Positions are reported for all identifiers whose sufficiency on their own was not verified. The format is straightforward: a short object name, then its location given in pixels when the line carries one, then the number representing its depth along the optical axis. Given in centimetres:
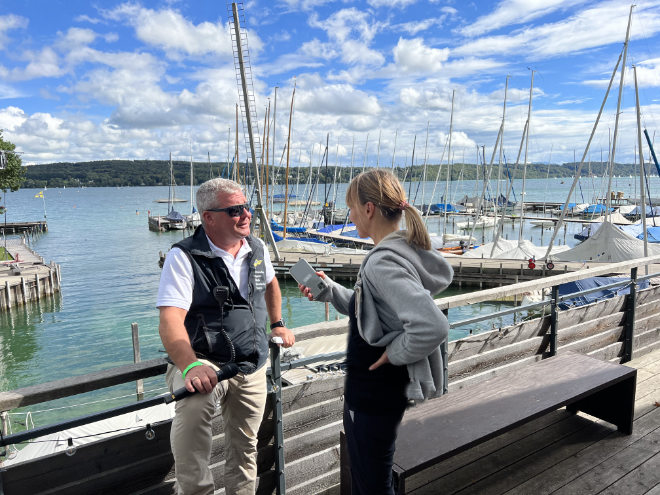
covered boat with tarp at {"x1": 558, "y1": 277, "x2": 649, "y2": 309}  1008
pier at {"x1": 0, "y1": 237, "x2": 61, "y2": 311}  2214
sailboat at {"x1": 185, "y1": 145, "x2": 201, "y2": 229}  4942
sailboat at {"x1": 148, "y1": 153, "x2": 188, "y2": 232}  5525
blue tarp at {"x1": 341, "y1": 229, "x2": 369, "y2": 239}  3341
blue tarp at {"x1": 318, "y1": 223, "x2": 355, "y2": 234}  3659
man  188
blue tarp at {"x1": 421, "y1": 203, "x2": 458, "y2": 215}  5950
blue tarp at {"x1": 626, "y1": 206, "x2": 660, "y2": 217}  4553
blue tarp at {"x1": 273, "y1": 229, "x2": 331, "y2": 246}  2848
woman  153
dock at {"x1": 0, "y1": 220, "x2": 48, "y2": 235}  5550
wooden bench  221
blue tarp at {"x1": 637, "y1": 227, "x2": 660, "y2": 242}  2573
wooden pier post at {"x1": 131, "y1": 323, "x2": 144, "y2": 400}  1039
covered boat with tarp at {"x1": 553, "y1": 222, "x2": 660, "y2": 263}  1744
